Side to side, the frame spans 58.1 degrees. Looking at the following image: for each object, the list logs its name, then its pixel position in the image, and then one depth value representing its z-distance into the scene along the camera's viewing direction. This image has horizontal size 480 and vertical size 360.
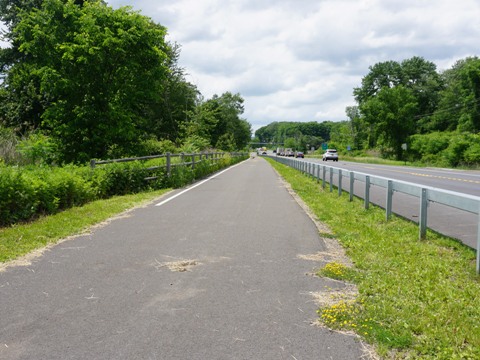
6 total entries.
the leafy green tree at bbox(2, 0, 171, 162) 21.44
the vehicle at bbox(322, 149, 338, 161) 65.83
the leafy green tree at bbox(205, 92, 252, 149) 82.01
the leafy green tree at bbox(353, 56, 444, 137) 99.50
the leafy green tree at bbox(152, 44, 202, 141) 48.09
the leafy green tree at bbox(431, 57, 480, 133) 67.34
